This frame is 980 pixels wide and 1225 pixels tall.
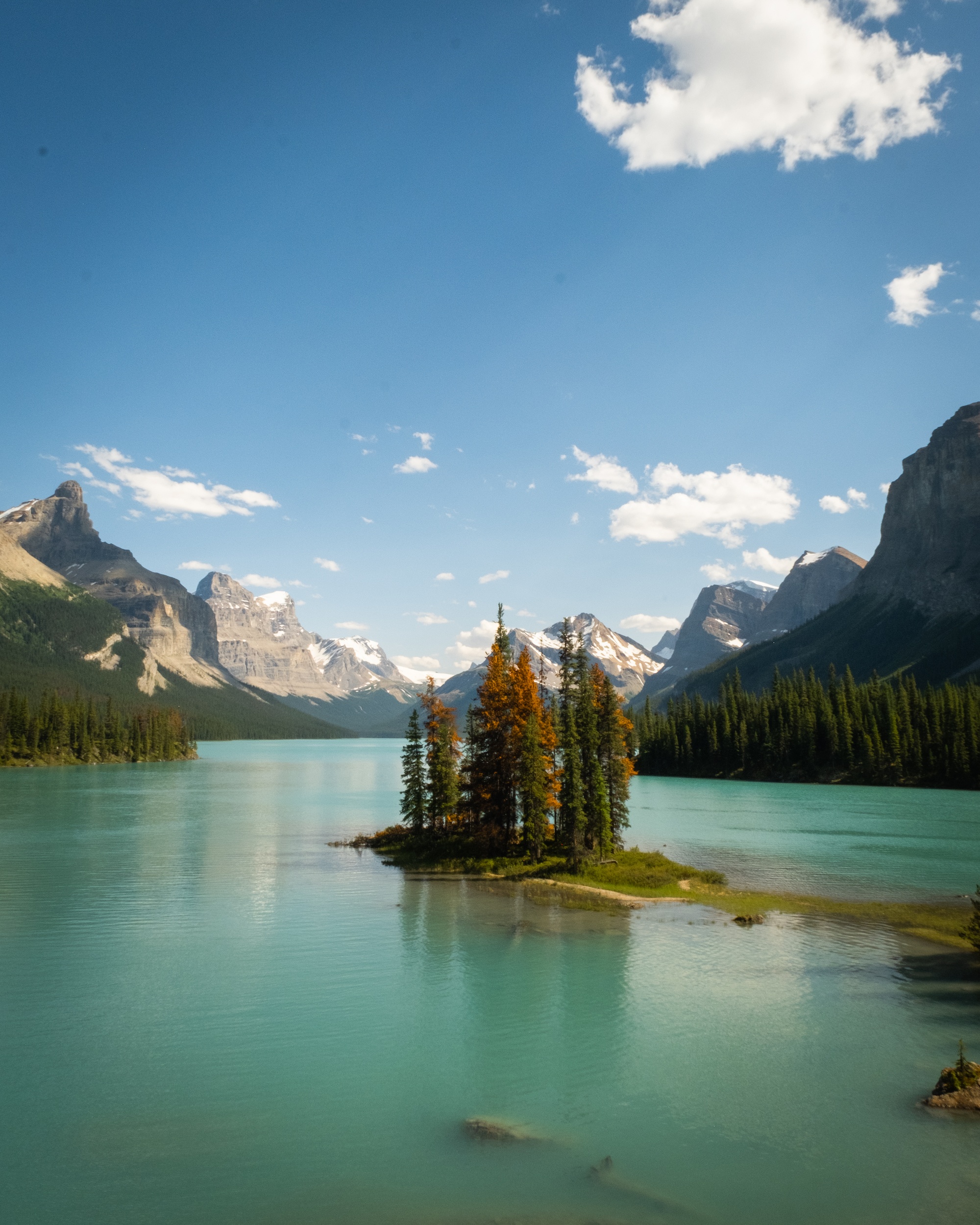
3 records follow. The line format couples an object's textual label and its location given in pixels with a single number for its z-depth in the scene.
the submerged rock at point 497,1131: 17.84
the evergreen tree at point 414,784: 63.50
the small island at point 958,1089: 18.86
